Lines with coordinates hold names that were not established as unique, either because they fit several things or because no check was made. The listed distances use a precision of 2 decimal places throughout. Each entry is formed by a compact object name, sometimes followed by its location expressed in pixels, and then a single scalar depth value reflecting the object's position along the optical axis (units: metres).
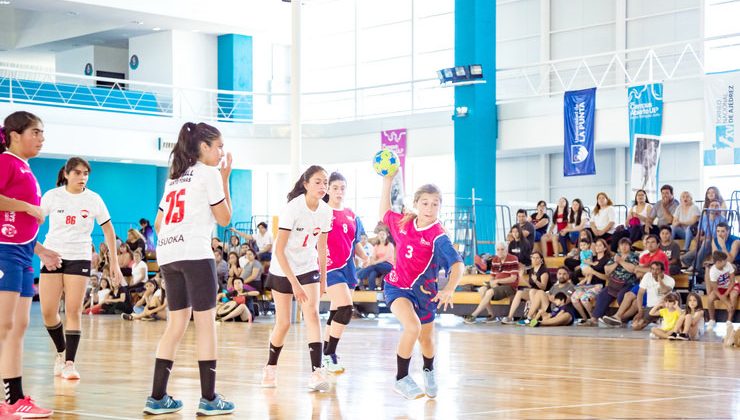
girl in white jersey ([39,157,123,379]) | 8.14
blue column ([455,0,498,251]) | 23.45
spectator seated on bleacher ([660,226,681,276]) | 15.66
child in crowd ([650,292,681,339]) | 13.48
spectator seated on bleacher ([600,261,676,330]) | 14.90
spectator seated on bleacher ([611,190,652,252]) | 16.94
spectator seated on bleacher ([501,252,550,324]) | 16.73
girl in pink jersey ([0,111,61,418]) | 5.95
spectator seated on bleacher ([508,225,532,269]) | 17.64
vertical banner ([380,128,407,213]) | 26.92
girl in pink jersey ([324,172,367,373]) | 8.72
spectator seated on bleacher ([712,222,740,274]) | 14.99
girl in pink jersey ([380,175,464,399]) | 7.05
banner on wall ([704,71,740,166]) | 19.44
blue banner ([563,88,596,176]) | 22.25
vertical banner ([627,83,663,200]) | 20.53
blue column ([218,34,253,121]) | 32.91
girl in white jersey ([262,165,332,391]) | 7.68
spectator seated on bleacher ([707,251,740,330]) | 14.59
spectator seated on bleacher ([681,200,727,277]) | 15.43
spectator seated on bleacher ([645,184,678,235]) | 16.81
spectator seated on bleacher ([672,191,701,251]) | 16.50
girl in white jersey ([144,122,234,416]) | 6.00
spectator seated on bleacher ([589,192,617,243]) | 17.36
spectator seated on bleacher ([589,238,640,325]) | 15.69
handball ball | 7.61
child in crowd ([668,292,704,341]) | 13.32
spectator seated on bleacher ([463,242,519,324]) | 17.31
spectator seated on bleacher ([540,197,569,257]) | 18.25
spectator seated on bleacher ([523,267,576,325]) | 16.45
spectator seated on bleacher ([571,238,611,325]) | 16.22
